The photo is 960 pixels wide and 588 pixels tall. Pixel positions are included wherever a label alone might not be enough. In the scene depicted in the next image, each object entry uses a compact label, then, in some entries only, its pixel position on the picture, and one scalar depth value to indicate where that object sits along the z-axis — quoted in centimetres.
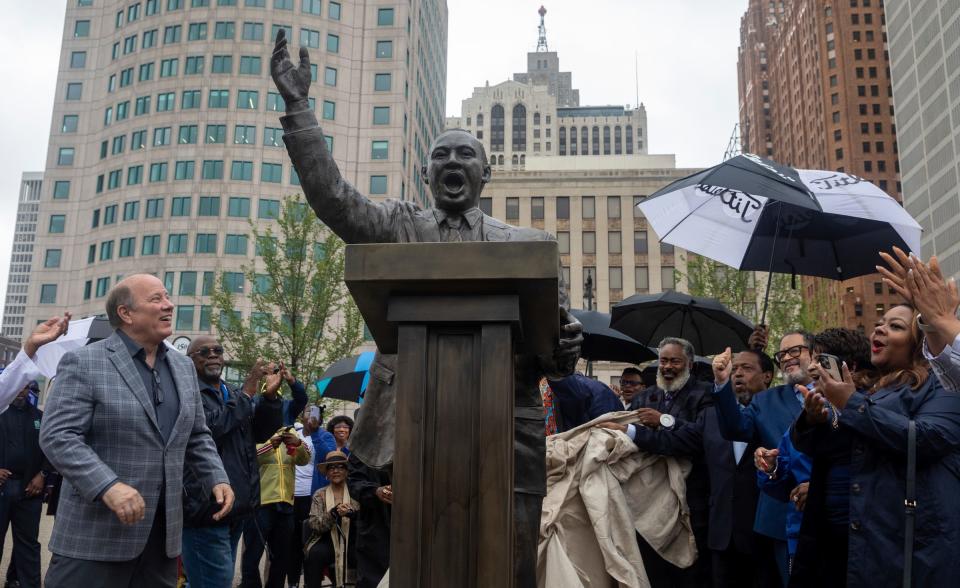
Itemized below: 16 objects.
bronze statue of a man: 314
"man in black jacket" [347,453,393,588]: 443
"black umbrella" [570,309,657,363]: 991
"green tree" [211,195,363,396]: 2806
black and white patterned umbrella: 614
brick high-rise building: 9456
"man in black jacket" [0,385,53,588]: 743
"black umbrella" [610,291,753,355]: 903
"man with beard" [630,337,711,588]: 614
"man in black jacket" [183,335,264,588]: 527
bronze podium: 242
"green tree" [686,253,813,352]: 2970
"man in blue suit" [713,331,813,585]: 542
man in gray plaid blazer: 347
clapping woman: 358
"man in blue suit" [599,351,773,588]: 574
